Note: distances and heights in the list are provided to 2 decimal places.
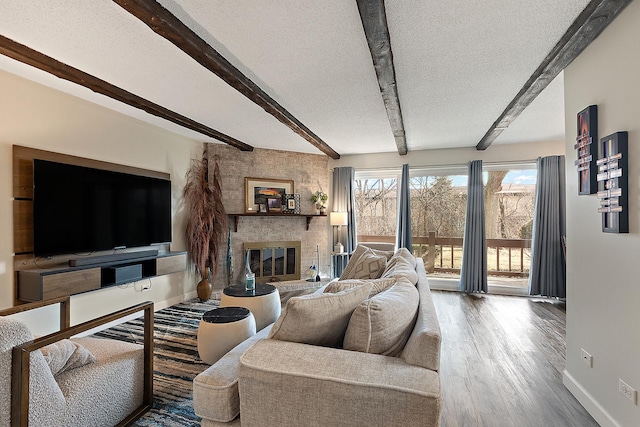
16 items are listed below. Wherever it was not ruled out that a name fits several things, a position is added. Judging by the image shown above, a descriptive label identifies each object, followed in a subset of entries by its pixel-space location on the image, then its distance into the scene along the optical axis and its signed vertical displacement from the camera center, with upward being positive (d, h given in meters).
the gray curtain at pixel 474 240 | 4.89 -0.46
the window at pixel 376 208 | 5.70 +0.08
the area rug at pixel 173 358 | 1.87 -1.25
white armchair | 1.21 -0.84
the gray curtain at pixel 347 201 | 5.58 +0.20
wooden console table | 2.55 -0.62
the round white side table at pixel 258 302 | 2.97 -0.89
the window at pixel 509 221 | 4.97 -0.15
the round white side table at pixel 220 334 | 2.30 -0.93
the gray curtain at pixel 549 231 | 4.53 -0.29
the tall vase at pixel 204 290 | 4.38 -1.12
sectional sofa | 1.09 -0.62
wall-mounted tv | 2.71 +0.03
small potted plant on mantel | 5.47 +0.22
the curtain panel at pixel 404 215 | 5.26 -0.05
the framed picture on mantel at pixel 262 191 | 5.09 +0.36
